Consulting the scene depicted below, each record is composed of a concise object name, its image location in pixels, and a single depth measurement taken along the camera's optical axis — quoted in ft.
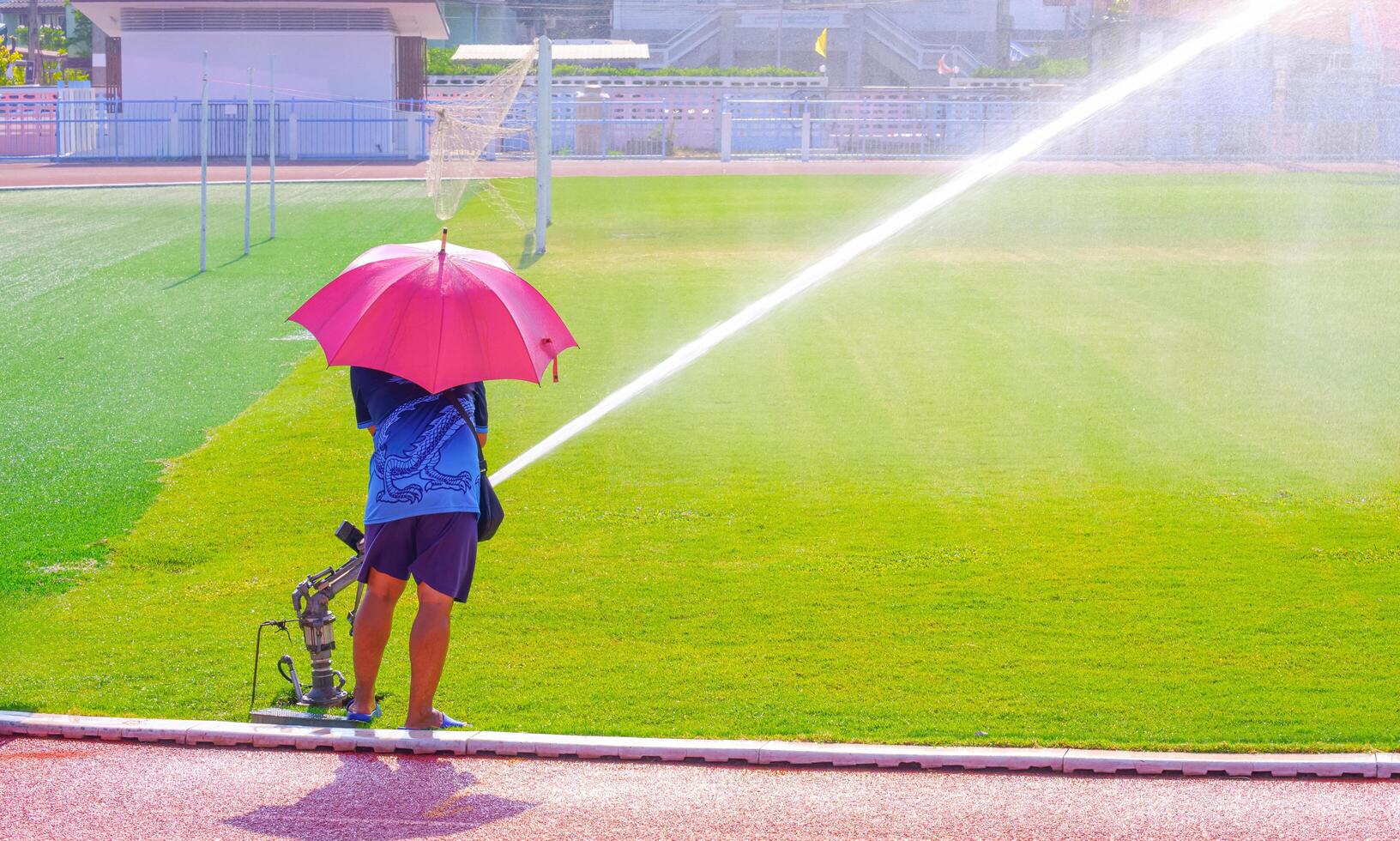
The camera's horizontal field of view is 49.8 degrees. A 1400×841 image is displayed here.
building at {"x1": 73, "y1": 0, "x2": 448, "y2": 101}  145.89
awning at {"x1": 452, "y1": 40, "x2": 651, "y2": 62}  189.32
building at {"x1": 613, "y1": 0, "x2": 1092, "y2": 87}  208.74
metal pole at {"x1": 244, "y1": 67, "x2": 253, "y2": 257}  72.23
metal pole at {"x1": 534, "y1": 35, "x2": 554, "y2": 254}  78.02
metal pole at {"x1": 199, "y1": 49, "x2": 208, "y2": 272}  66.13
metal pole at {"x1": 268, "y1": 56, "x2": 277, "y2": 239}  77.15
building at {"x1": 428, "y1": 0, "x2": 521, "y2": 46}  232.32
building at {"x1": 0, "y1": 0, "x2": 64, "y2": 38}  277.85
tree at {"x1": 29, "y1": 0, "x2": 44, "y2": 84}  198.39
